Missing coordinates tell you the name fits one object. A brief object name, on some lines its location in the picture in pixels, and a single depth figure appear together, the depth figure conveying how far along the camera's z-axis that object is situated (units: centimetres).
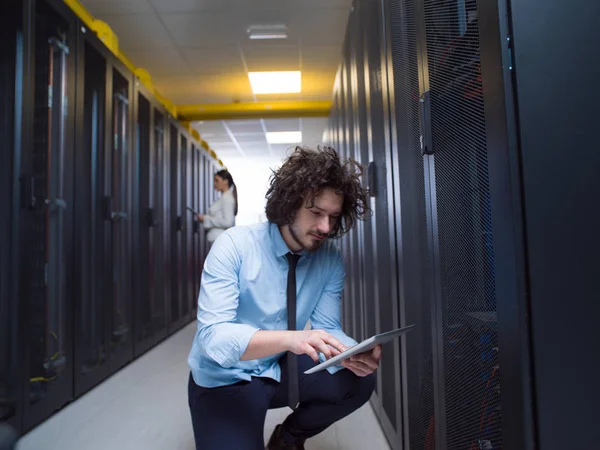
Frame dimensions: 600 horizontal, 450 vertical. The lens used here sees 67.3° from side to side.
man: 122
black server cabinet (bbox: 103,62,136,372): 278
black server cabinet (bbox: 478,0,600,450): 64
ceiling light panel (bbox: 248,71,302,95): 493
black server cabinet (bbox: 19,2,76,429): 188
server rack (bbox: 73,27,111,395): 232
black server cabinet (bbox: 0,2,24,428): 177
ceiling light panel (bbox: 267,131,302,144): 744
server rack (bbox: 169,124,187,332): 419
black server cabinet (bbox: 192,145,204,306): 509
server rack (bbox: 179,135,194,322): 457
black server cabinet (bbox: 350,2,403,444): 149
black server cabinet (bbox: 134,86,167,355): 325
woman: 470
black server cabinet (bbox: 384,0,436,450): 116
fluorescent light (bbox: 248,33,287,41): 393
